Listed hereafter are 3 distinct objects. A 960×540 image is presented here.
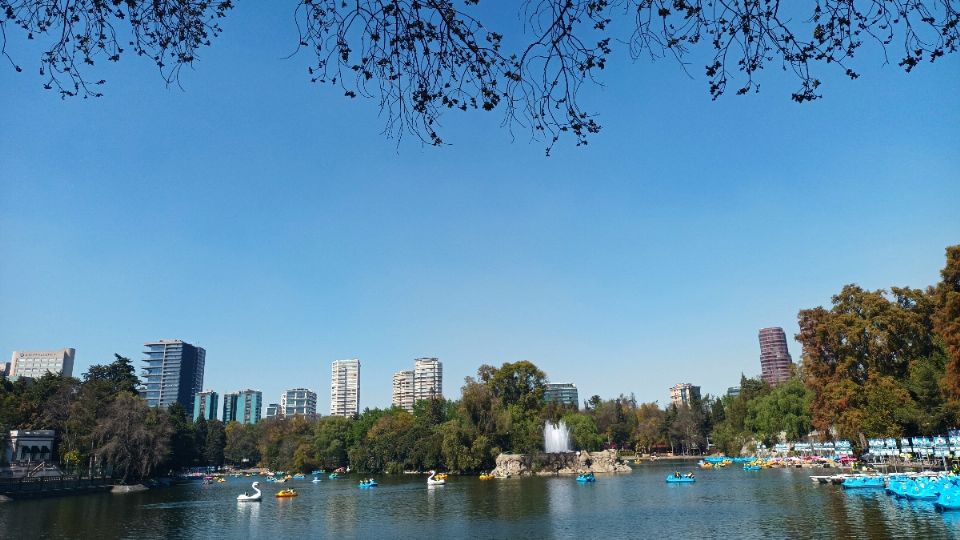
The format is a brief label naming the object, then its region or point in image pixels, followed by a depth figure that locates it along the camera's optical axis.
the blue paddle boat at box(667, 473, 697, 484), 46.91
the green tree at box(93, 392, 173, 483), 54.69
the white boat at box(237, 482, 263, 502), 44.38
